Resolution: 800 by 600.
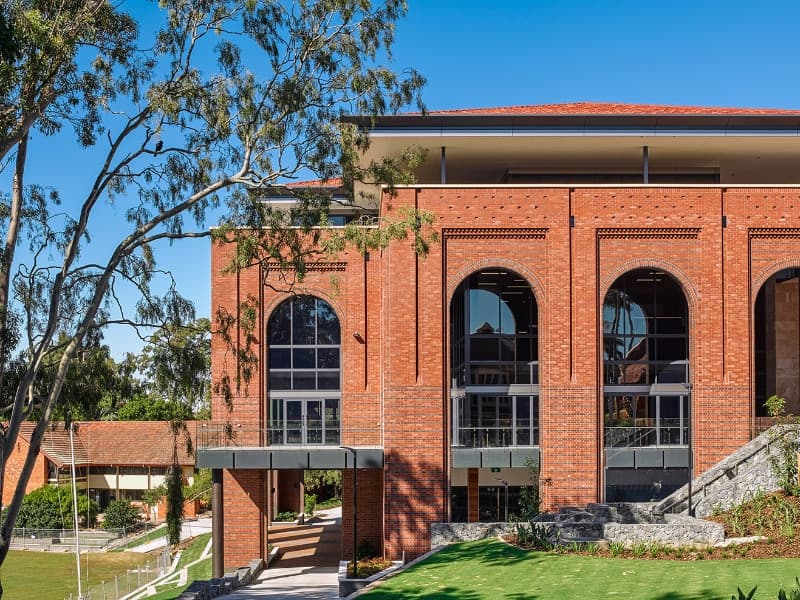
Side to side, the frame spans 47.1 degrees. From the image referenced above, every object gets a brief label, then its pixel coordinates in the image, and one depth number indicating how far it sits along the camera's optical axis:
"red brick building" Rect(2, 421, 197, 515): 53.25
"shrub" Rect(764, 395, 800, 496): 24.81
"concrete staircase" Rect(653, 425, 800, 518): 25.52
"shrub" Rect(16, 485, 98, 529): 48.06
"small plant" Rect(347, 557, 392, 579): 25.89
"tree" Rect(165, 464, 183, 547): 23.58
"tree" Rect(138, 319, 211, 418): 23.34
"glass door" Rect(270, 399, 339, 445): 30.42
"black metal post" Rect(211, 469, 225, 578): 28.23
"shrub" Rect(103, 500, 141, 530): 48.28
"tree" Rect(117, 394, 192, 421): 65.31
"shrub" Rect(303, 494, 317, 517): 47.44
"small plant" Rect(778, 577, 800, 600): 11.63
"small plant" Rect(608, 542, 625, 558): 22.17
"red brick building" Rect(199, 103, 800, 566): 28.23
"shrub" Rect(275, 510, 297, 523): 43.84
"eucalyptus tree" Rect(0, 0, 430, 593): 20.80
